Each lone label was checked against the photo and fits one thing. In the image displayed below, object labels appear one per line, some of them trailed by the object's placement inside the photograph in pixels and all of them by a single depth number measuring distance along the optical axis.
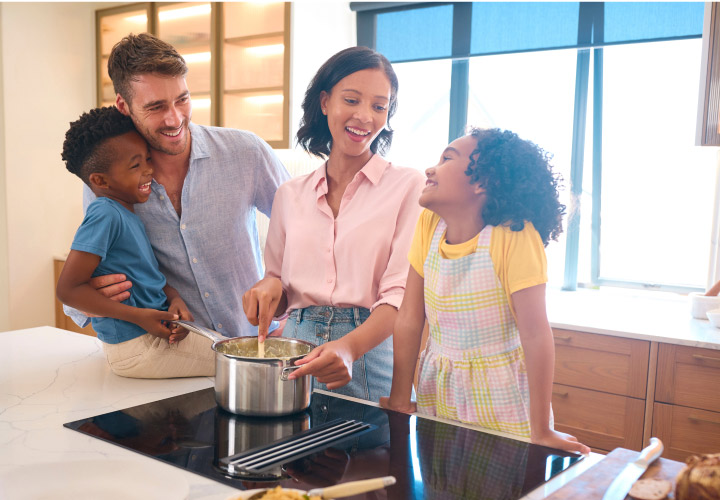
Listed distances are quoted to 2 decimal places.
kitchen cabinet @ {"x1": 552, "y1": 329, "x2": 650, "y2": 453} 2.45
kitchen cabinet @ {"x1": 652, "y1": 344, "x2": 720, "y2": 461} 2.30
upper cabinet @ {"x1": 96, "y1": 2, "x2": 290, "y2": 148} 3.66
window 3.06
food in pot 1.26
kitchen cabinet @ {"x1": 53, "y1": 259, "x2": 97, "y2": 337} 4.39
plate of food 0.70
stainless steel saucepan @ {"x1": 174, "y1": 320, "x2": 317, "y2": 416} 1.09
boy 1.40
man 1.55
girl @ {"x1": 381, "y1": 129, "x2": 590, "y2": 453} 1.21
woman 1.48
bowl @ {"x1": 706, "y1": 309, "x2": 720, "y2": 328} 2.48
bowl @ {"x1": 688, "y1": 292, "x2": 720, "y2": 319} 2.67
